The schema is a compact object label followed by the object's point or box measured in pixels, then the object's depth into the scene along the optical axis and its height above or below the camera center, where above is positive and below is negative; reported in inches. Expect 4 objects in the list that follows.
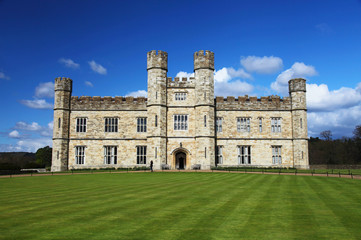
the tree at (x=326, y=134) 2797.7 +176.3
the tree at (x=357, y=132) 2245.3 +159.6
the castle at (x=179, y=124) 1336.1 +131.4
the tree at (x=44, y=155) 2284.7 -21.5
